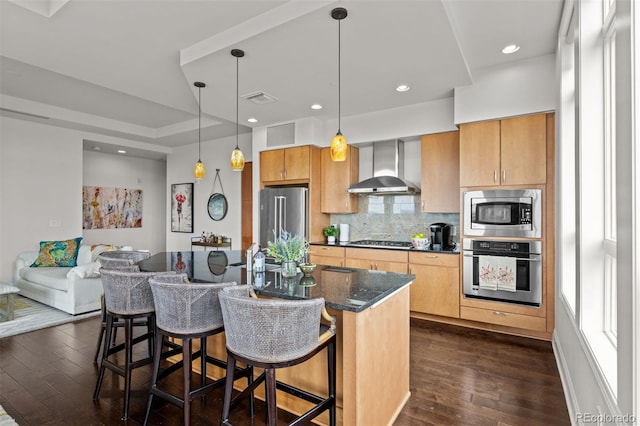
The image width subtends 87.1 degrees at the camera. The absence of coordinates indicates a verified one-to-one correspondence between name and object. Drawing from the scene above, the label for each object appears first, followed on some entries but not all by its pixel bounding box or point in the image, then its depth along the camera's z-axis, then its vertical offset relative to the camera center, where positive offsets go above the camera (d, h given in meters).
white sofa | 4.24 -0.98
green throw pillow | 5.18 -0.62
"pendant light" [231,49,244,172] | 3.40 +0.56
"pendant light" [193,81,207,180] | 3.86 +0.50
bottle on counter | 2.46 -0.36
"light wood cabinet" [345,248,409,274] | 4.14 -0.58
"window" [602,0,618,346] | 1.80 +0.19
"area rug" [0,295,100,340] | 3.71 -1.26
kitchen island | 1.78 -0.72
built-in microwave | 3.42 +0.01
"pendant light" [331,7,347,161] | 2.57 +0.51
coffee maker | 4.15 -0.27
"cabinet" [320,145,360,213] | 4.95 +0.49
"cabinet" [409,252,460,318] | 3.85 -0.82
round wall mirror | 6.67 +0.16
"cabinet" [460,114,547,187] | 3.40 +0.66
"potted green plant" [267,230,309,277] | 2.32 -0.27
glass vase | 2.34 -0.38
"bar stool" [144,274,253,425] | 1.91 -0.61
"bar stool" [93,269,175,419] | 2.22 -0.60
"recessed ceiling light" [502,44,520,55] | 3.12 +1.56
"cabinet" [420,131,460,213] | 4.11 +0.52
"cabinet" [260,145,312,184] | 4.97 +0.76
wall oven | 3.41 -0.60
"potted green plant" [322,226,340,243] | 5.03 -0.29
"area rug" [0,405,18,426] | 2.08 -1.29
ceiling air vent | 3.87 +1.38
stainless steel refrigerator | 4.91 +0.03
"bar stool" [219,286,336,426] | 1.54 -0.57
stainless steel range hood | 4.39 +0.57
